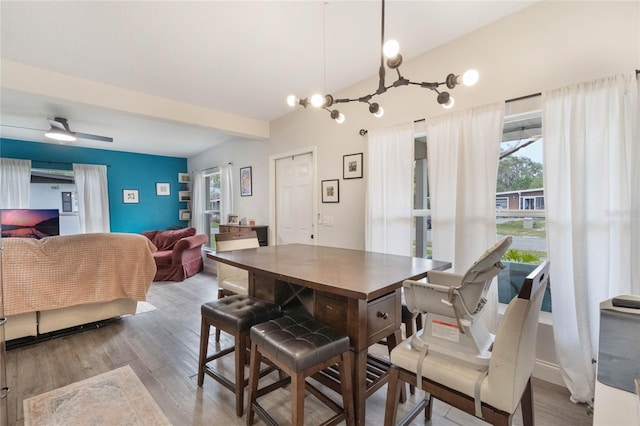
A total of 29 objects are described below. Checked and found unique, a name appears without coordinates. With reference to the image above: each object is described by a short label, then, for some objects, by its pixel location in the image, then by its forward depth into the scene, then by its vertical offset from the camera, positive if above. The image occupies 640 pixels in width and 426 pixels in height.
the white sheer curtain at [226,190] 5.32 +0.44
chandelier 1.34 +0.72
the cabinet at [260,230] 4.38 -0.28
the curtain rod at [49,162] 5.13 +1.02
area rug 1.65 -1.22
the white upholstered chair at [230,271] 2.53 -0.57
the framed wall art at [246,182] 4.85 +0.54
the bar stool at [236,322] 1.67 -0.70
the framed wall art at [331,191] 3.43 +0.27
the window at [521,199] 2.11 +0.08
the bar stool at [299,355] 1.26 -0.69
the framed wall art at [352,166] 3.15 +0.53
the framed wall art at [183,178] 7.02 +0.91
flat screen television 3.35 -0.10
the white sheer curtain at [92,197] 5.52 +0.36
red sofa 4.91 -0.80
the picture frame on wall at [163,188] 6.69 +0.62
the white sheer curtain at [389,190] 2.65 +0.21
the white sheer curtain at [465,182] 2.14 +0.23
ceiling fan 3.79 +1.15
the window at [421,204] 2.72 +0.07
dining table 1.38 -0.48
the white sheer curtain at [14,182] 4.79 +0.59
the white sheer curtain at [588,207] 1.64 +0.01
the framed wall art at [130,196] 6.20 +0.41
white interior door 3.87 +0.20
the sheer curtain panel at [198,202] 6.45 +0.27
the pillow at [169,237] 5.72 -0.49
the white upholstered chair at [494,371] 1.00 -0.66
